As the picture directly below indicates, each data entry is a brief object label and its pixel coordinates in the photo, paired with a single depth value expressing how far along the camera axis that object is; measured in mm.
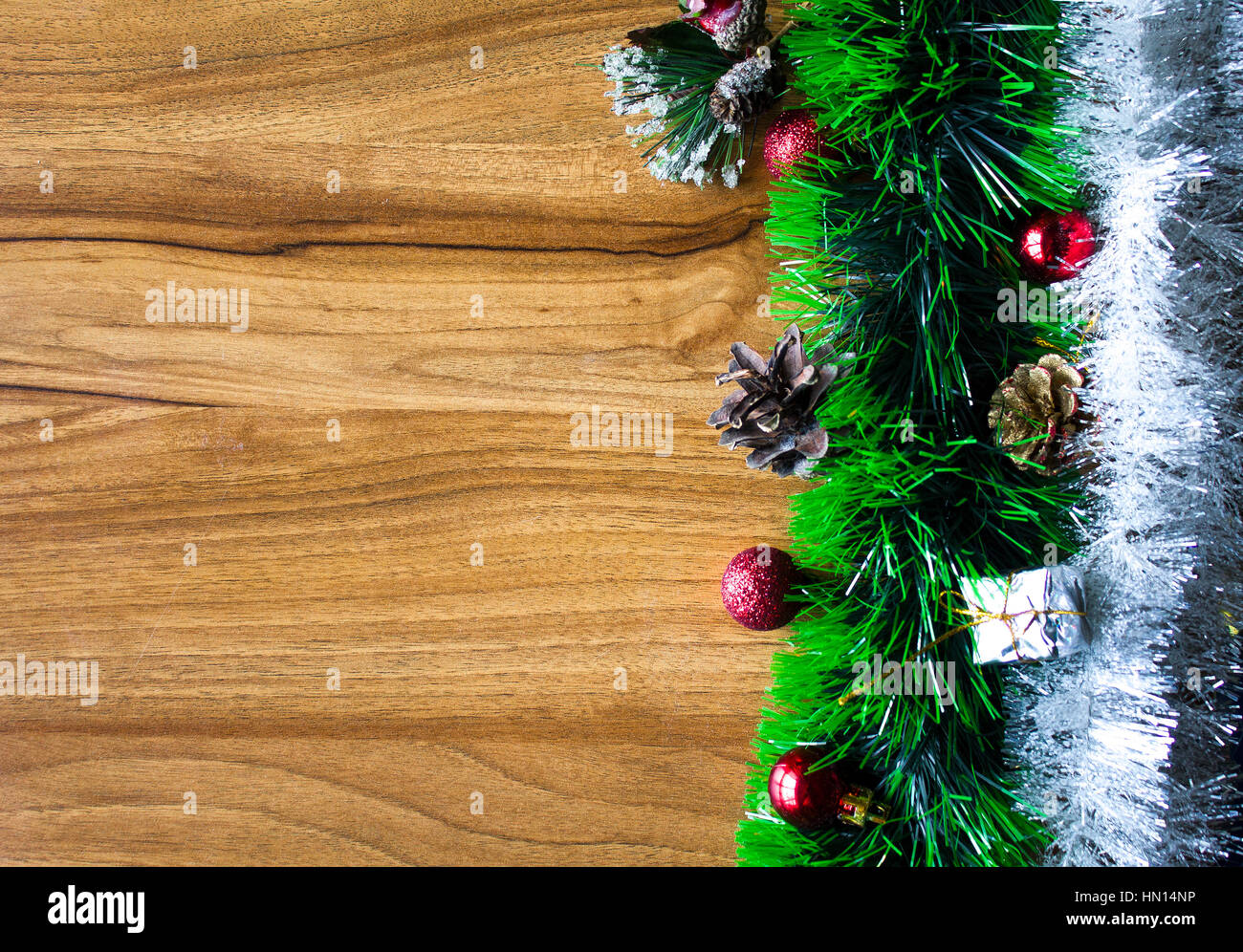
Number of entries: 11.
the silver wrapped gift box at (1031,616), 614
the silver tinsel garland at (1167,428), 597
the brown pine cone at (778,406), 712
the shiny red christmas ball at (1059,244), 660
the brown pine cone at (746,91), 756
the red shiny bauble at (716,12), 734
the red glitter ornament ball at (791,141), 746
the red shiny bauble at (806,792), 700
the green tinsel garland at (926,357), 649
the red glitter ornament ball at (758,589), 764
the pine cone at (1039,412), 650
